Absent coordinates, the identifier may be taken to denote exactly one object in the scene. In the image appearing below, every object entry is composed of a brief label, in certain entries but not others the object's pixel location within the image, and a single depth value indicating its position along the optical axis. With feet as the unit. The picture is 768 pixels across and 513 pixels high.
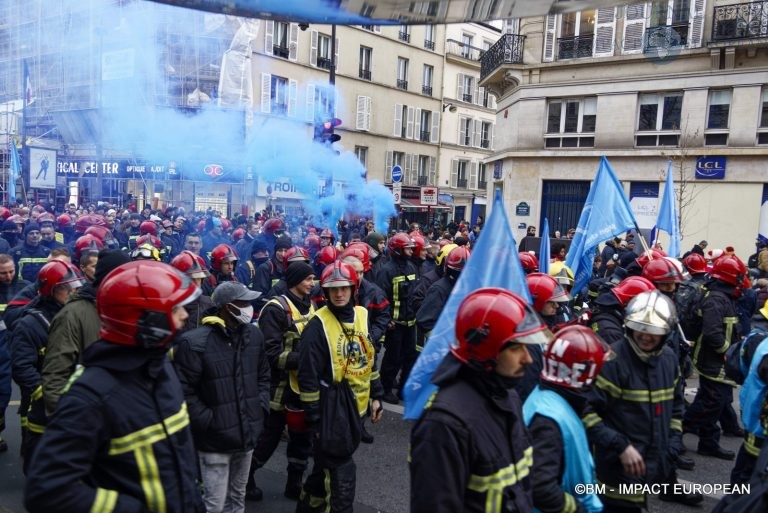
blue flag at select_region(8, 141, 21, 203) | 76.07
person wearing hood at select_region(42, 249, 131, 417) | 12.41
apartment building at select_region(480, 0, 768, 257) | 63.57
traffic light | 56.76
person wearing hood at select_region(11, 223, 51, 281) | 29.37
